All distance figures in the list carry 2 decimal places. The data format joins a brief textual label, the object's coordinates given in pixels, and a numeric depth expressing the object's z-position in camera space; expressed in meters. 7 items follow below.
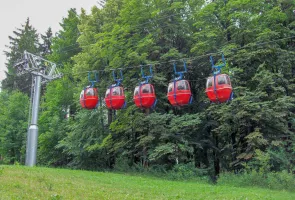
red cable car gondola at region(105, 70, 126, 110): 12.82
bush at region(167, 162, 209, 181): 17.51
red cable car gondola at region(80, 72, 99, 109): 13.53
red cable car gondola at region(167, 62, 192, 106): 11.75
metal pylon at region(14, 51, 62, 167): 20.12
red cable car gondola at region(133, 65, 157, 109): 12.26
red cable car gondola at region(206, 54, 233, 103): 10.96
